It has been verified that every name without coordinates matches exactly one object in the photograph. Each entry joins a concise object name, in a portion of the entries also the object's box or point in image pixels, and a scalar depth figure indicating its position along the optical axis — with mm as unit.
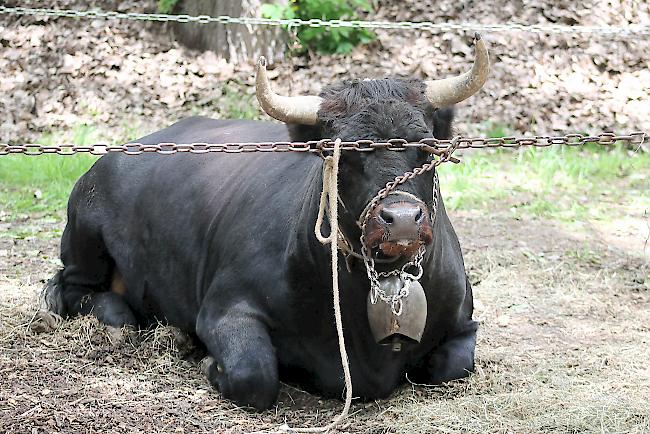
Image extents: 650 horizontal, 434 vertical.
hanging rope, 7375
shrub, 23391
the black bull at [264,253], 7684
